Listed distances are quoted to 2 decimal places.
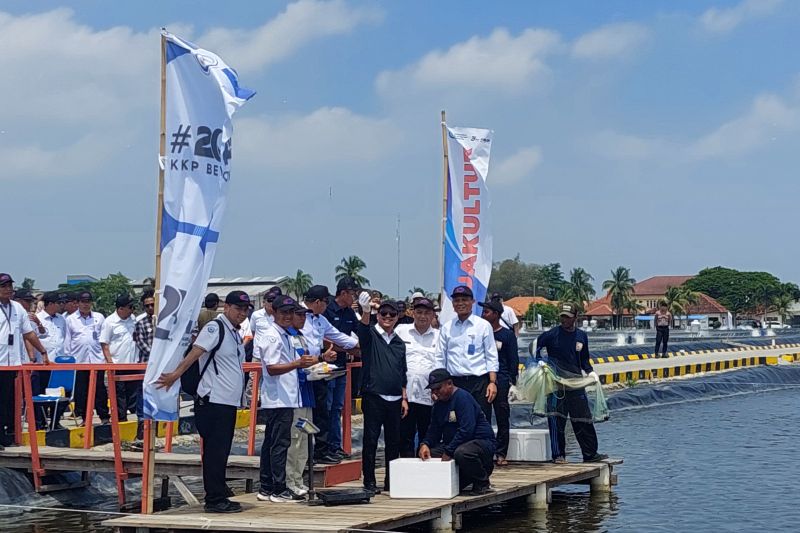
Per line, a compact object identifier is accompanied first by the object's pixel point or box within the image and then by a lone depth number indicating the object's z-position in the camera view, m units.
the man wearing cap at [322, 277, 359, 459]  11.63
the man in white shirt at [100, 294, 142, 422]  14.08
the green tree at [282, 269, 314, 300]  123.94
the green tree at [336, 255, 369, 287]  120.94
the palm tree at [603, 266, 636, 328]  135.75
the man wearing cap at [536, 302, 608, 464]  12.91
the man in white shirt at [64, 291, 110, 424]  15.17
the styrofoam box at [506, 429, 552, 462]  12.99
